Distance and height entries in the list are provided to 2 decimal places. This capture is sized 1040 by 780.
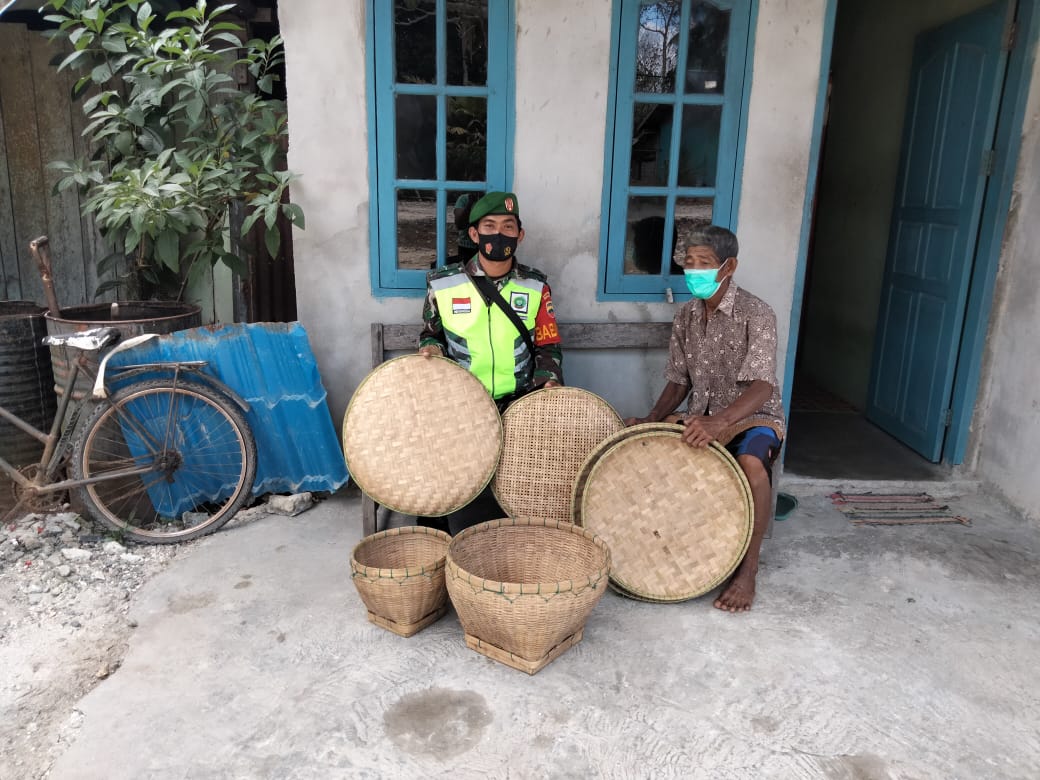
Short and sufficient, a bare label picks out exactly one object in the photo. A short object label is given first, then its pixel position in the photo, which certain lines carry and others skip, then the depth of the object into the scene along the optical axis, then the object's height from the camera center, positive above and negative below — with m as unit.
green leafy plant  3.90 +0.19
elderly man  3.16 -0.72
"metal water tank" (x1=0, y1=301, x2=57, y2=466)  3.81 -1.01
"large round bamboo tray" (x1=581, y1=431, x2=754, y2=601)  3.13 -1.27
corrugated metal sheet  3.76 -1.01
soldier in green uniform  3.48 -0.57
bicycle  3.57 -1.26
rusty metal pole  3.61 -0.39
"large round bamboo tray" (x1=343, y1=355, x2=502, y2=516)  3.31 -1.05
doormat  4.05 -1.62
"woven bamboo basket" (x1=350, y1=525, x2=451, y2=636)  2.78 -1.42
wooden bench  3.79 -0.71
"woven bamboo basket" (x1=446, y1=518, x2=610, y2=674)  2.54 -1.36
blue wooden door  4.35 -0.13
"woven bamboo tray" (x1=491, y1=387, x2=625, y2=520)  3.46 -1.16
